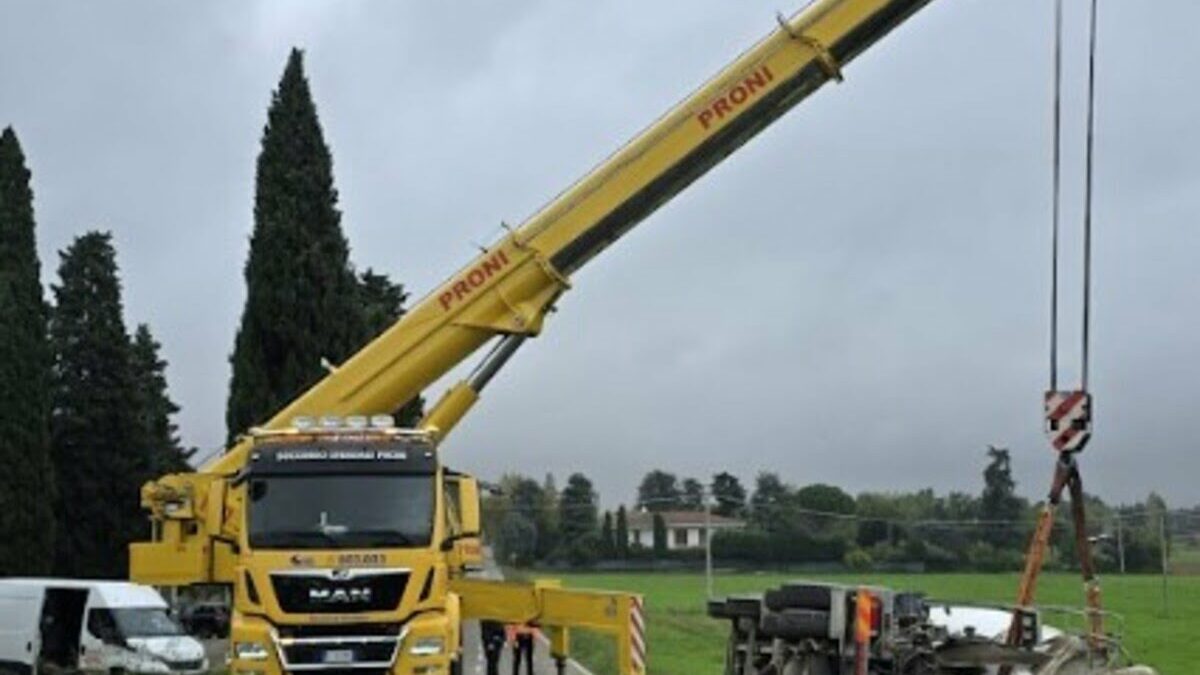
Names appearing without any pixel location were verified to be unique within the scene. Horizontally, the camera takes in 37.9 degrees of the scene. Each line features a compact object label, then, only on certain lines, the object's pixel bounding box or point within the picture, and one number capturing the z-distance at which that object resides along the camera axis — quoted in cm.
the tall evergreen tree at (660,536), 9494
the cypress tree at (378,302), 4600
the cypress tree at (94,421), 4941
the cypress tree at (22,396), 4372
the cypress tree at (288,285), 4159
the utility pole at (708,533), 4997
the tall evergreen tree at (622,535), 9200
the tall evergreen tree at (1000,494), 8681
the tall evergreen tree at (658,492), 8762
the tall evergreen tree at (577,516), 8569
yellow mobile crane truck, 1825
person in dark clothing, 2389
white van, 3297
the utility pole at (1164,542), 6680
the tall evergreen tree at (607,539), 8881
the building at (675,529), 10162
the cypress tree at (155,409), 5206
